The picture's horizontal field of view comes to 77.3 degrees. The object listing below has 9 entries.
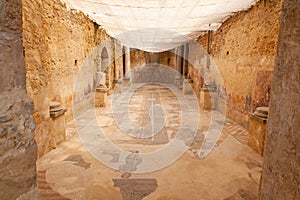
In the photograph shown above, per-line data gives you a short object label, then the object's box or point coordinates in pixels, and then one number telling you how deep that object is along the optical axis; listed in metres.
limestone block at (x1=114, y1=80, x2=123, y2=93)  9.65
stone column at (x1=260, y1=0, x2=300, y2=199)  1.09
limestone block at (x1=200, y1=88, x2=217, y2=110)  6.52
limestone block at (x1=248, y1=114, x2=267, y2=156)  3.03
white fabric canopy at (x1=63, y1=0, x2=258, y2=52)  3.72
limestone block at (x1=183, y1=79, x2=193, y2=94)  10.24
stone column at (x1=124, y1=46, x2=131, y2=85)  12.79
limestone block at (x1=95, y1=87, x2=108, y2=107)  6.45
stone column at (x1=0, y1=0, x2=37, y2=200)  0.94
